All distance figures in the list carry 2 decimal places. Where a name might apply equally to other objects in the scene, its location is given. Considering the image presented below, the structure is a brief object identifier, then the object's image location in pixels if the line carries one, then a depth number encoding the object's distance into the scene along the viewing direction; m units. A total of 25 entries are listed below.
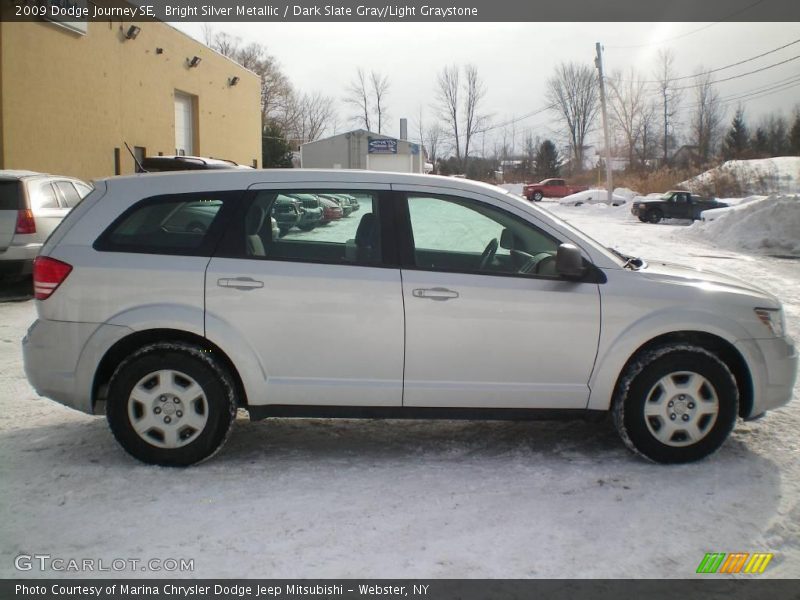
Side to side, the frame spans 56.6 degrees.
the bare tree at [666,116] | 76.68
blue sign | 48.41
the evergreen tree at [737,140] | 71.44
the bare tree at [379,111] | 80.06
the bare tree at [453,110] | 80.38
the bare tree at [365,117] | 80.06
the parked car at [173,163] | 11.09
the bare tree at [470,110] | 80.38
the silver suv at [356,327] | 4.43
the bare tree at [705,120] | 71.79
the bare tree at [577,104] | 84.56
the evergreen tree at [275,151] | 48.88
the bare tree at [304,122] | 70.31
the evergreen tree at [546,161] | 82.62
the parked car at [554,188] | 57.38
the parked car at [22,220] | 9.91
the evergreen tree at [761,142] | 72.31
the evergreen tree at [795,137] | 66.81
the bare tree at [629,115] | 74.12
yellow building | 17.12
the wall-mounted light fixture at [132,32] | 22.41
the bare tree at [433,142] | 81.64
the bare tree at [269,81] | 66.62
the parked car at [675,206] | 34.88
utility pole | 44.31
